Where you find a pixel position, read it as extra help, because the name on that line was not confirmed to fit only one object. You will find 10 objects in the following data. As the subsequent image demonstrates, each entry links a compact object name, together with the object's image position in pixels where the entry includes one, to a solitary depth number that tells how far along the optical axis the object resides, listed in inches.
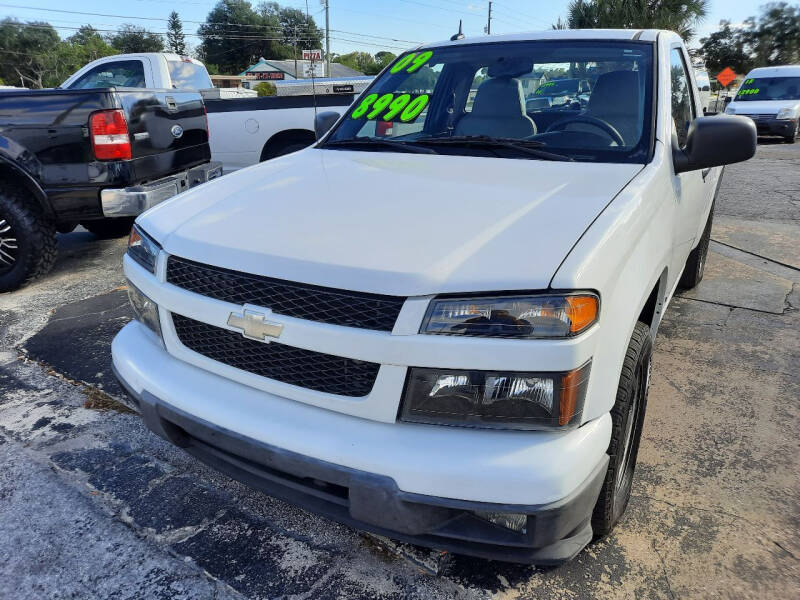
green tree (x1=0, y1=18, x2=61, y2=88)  2559.1
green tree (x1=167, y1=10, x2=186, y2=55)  3568.4
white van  623.2
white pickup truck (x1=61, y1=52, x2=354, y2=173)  312.2
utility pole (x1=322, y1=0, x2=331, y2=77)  1805.4
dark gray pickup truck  177.6
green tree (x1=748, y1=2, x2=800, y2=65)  1749.5
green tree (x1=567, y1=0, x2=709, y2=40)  909.2
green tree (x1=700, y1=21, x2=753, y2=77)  1834.4
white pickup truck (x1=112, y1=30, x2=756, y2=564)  61.4
